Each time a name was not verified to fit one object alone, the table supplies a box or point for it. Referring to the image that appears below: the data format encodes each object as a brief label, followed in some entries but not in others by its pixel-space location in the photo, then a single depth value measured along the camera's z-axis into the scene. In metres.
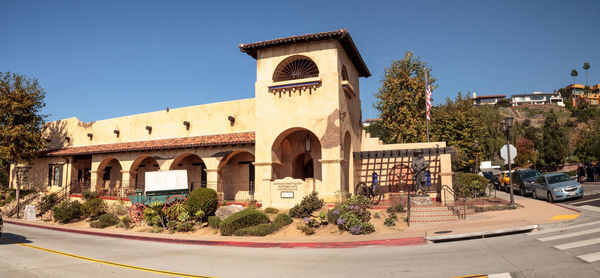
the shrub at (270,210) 18.03
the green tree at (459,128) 32.97
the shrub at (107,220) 19.75
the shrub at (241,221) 15.55
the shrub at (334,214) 14.65
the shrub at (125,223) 18.97
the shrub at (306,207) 16.41
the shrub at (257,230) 14.91
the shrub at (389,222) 14.01
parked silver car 18.16
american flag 25.02
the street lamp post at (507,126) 16.95
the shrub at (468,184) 20.25
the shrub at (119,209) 21.52
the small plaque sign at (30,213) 24.49
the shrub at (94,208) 21.70
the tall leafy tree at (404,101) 29.95
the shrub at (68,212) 21.75
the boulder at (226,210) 17.78
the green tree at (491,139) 52.25
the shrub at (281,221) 15.27
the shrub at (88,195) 24.52
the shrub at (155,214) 17.67
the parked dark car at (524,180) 22.09
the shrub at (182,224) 16.97
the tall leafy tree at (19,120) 27.09
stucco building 18.81
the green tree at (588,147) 47.01
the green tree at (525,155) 56.97
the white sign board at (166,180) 18.58
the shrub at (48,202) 25.95
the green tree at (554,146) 52.03
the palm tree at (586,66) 125.88
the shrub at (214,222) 16.83
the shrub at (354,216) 13.58
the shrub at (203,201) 17.72
